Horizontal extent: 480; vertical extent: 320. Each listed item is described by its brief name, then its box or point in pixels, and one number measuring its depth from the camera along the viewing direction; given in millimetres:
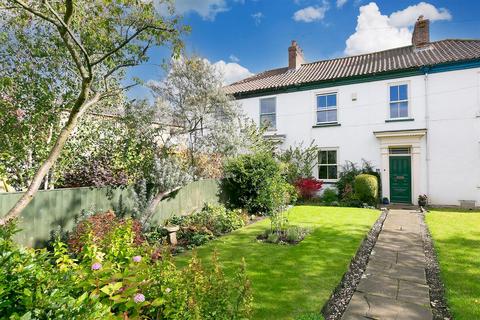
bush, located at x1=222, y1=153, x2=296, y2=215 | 11180
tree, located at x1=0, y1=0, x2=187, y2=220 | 4539
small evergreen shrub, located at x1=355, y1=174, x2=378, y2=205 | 12766
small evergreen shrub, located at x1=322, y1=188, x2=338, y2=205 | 14120
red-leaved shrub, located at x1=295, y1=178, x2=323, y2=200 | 14531
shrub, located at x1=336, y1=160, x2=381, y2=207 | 13289
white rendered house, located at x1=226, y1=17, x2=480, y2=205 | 12500
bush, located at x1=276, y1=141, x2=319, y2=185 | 15227
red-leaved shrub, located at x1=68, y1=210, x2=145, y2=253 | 5312
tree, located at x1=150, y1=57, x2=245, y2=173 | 10672
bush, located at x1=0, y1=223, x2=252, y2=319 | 1655
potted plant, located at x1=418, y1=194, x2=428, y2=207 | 12789
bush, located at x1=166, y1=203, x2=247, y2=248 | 7630
